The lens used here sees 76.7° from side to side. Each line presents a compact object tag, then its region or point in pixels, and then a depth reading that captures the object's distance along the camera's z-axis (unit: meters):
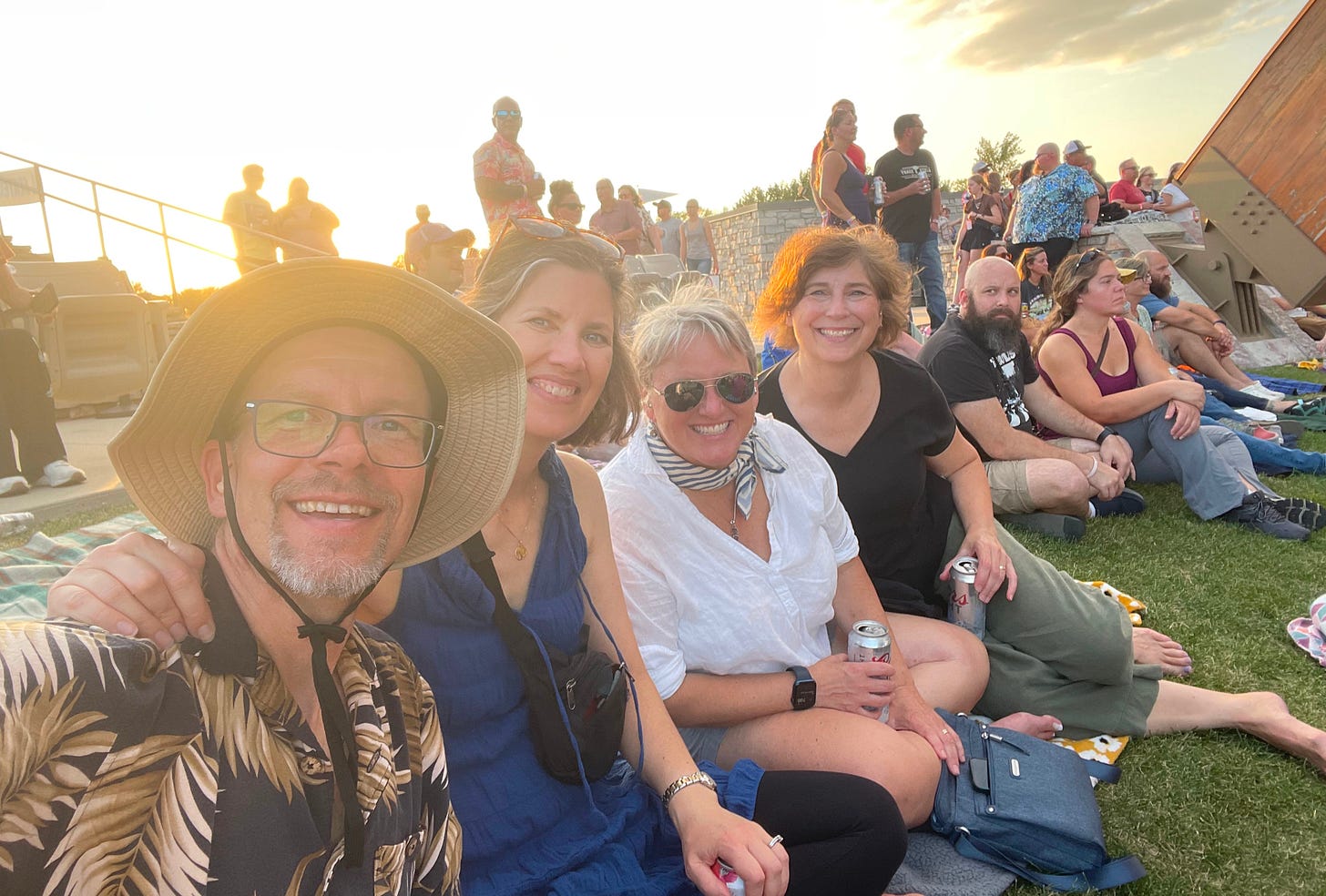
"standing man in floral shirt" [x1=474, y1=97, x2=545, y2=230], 6.04
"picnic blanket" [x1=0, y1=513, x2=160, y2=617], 2.28
